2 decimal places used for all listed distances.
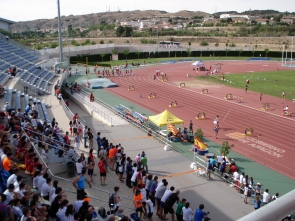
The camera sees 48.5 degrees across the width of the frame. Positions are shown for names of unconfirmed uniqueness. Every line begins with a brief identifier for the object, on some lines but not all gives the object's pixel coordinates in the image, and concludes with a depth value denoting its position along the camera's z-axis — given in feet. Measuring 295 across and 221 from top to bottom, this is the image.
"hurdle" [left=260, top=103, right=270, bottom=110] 100.40
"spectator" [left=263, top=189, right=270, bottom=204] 41.77
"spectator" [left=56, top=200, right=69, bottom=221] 26.14
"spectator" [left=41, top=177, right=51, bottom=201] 30.76
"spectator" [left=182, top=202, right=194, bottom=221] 33.12
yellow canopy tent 70.90
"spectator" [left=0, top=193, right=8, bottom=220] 22.98
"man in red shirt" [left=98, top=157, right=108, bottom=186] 42.54
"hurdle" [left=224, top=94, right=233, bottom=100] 115.63
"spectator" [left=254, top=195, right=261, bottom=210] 42.29
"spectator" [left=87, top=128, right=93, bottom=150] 58.90
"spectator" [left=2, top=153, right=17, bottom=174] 30.40
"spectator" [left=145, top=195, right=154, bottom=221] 34.91
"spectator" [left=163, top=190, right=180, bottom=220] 34.83
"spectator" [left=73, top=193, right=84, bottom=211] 28.58
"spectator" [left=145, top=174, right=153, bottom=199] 39.61
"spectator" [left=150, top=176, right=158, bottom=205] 38.73
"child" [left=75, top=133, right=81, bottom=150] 56.92
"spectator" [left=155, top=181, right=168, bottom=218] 36.81
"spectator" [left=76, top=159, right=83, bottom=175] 41.93
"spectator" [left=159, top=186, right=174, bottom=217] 35.07
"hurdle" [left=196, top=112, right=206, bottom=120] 90.51
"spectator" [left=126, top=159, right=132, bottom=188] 43.77
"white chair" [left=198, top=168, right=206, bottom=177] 52.81
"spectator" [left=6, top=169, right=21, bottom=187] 28.43
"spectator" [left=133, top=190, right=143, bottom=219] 34.60
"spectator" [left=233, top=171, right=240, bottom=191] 48.78
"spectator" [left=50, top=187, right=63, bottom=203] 28.68
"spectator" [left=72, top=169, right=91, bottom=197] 34.88
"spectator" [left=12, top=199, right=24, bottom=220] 24.03
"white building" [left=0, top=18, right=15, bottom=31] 167.30
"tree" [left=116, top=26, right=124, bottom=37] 472.56
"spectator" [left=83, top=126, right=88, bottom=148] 61.55
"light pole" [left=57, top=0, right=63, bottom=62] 132.52
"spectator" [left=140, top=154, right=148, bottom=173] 50.14
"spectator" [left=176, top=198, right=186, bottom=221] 34.76
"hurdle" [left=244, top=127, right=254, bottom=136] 75.90
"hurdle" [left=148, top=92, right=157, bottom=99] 120.37
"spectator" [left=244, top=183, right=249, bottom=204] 44.45
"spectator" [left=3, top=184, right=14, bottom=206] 25.25
